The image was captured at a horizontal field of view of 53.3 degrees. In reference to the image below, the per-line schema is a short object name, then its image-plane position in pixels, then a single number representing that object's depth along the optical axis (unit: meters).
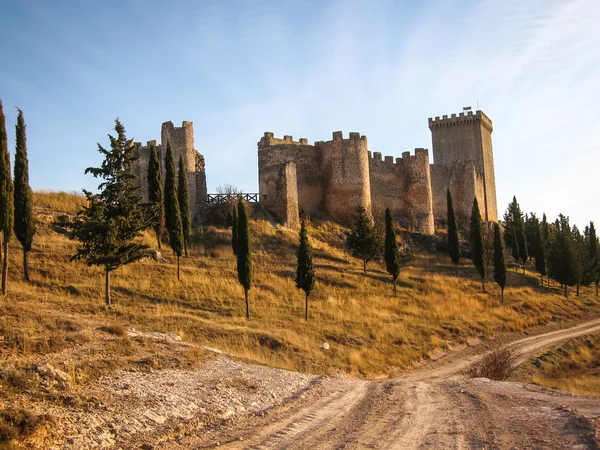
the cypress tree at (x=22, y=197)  22.81
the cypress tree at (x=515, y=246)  49.62
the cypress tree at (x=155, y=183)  31.23
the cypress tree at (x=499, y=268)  36.09
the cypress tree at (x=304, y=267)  25.27
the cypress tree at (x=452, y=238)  40.34
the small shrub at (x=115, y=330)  14.12
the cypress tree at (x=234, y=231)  31.48
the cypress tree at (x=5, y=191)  20.62
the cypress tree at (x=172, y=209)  27.89
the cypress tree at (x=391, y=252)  32.78
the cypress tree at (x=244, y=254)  24.36
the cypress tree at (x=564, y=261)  41.31
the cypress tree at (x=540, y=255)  46.56
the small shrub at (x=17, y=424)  7.73
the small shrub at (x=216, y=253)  32.00
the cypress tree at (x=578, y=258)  41.47
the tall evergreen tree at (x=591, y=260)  45.50
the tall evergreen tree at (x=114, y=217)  21.30
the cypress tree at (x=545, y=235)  47.59
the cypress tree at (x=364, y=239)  35.41
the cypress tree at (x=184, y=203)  31.31
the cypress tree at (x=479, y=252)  37.42
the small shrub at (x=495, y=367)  17.56
